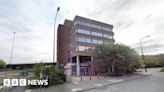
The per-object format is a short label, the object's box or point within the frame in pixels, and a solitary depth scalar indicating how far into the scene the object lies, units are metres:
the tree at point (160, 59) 31.50
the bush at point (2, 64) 44.83
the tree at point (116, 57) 15.36
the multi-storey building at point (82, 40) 22.57
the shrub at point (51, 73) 10.55
